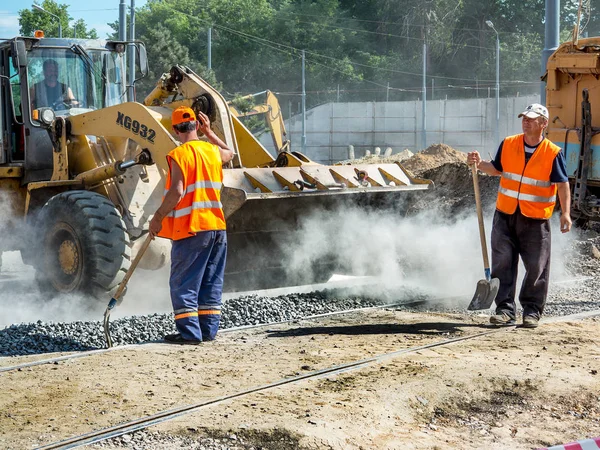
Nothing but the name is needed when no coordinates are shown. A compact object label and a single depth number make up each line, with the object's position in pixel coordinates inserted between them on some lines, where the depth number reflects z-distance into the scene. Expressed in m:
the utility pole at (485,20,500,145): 44.28
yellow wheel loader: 8.93
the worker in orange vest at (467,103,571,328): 7.95
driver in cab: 10.26
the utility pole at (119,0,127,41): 20.12
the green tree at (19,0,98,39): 56.00
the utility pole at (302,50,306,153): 47.50
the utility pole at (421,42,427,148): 46.61
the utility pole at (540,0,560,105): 12.70
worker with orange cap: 7.28
